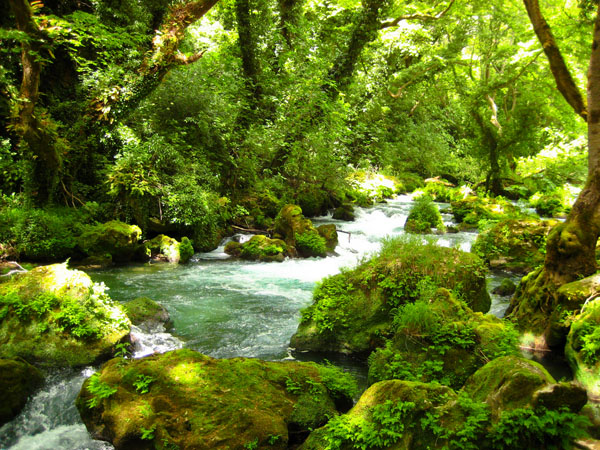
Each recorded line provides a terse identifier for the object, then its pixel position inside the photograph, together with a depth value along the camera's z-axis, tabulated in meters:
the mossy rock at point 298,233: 12.27
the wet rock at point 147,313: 6.32
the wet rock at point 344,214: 17.92
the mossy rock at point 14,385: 4.02
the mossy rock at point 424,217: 14.77
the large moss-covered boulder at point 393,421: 2.92
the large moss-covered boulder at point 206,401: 3.31
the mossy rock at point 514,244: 10.23
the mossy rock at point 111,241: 10.13
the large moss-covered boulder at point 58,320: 5.02
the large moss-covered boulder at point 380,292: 5.73
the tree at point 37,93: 8.25
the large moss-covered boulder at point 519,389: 2.64
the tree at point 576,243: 5.74
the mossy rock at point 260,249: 11.80
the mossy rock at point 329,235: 12.80
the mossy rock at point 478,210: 15.54
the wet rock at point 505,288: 8.39
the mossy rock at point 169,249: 11.13
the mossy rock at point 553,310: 5.14
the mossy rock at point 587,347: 4.09
